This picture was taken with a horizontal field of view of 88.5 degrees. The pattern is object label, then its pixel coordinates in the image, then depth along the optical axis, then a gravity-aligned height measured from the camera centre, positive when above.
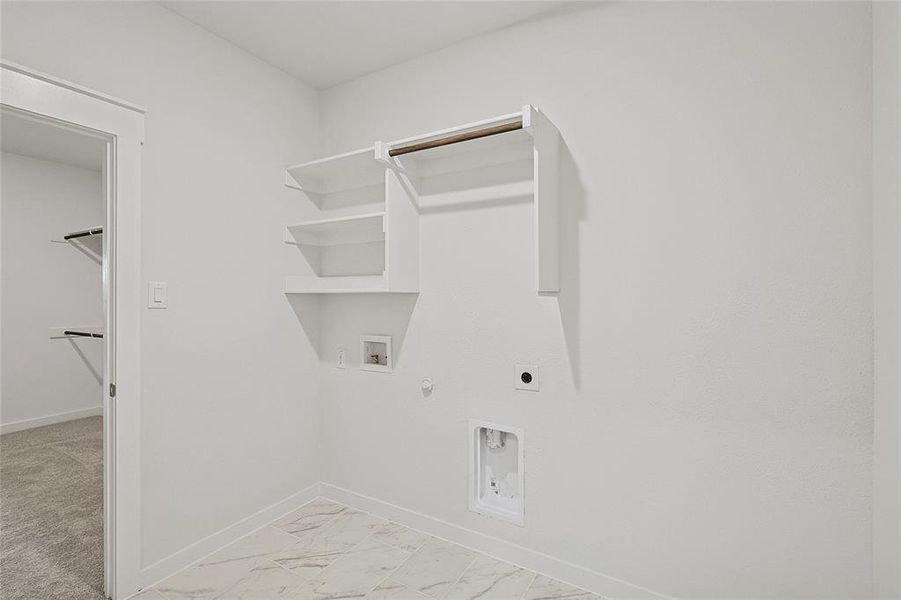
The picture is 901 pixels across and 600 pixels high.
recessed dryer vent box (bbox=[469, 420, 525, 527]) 2.12 -0.79
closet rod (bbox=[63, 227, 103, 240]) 3.39 +0.53
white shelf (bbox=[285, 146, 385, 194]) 2.32 +0.71
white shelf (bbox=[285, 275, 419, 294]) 2.22 +0.09
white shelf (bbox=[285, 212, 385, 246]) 2.32 +0.39
